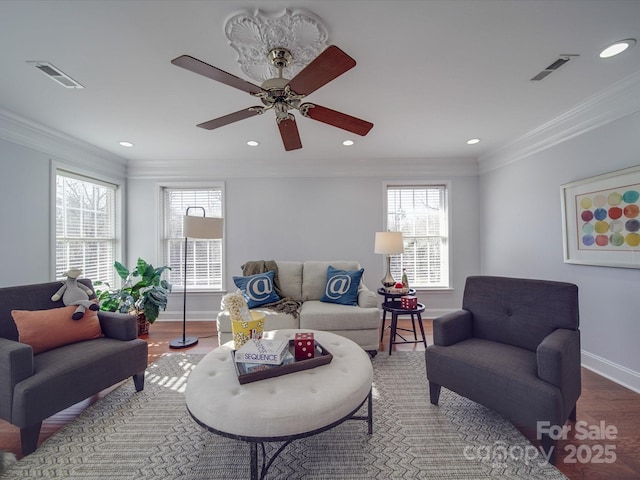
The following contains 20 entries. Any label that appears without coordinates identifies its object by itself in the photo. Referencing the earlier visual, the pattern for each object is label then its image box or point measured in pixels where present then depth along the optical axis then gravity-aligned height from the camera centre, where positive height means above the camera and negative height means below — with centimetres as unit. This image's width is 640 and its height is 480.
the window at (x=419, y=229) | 429 +25
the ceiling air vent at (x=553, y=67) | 182 +126
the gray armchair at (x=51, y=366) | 155 -77
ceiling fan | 131 +88
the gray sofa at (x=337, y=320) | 285 -79
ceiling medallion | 146 +123
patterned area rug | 147 -122
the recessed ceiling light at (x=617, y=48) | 168 +125
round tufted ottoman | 119 -73
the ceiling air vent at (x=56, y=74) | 187 +128
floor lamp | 313 +21
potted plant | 340 -61
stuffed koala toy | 214 -38
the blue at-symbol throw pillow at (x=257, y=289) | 312 -49
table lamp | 325 +1
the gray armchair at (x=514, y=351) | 149 -73
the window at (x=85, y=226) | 324 +30
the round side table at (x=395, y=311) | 284 -69
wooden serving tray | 144 -68
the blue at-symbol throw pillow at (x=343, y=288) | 315 -50
